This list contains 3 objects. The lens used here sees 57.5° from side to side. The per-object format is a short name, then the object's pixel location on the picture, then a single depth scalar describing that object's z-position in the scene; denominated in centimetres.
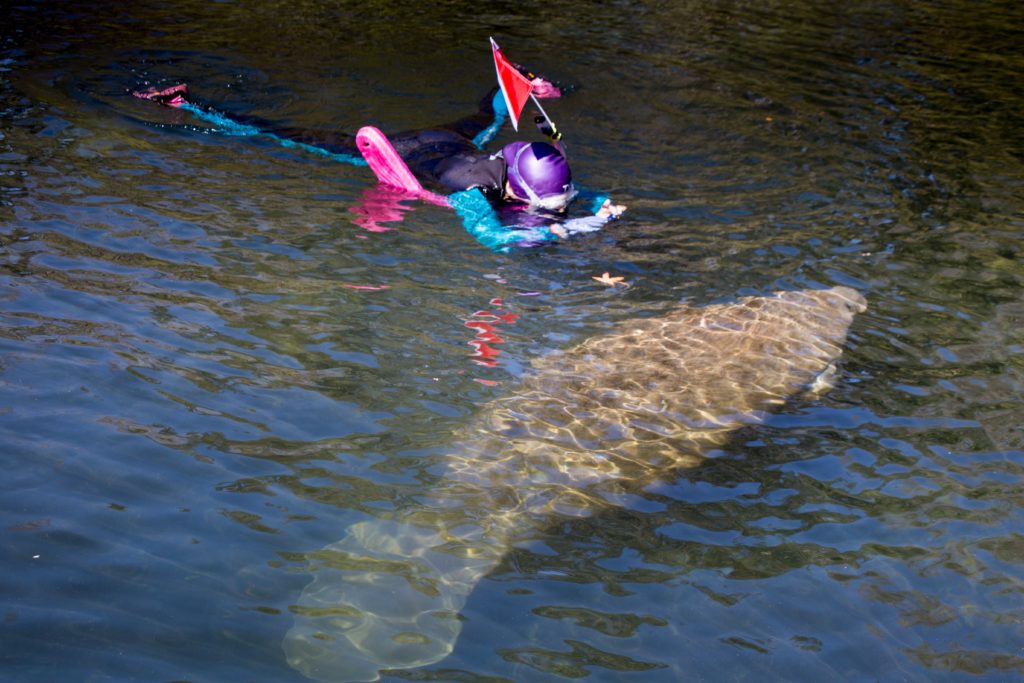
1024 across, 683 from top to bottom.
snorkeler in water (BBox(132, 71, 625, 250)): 759
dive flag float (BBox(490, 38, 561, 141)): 775
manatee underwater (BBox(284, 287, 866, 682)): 352
